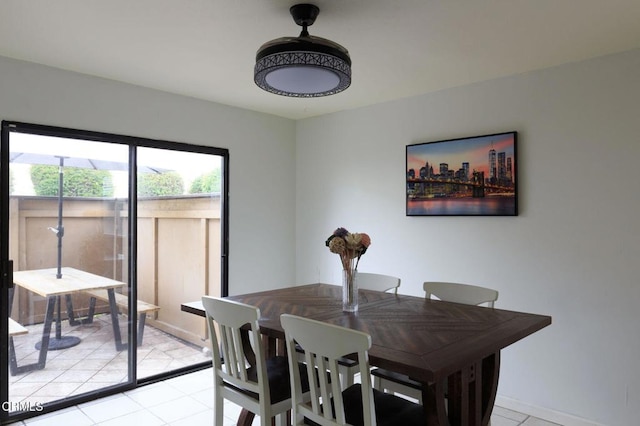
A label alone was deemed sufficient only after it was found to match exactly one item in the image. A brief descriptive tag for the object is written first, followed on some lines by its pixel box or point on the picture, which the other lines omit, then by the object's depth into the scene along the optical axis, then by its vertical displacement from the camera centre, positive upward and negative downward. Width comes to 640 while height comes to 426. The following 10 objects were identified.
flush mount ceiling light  1.93 +0.69
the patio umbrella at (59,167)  2.97 +0.35
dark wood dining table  1.55 -0.50
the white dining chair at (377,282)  2.96 -0.47
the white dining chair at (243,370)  1.96 -0.78
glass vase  2.27 -0.39
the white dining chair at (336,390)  1.54 -0.68
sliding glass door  2.92 -0.34
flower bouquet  2.21 -0.19
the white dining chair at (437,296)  2.28 -0.50
